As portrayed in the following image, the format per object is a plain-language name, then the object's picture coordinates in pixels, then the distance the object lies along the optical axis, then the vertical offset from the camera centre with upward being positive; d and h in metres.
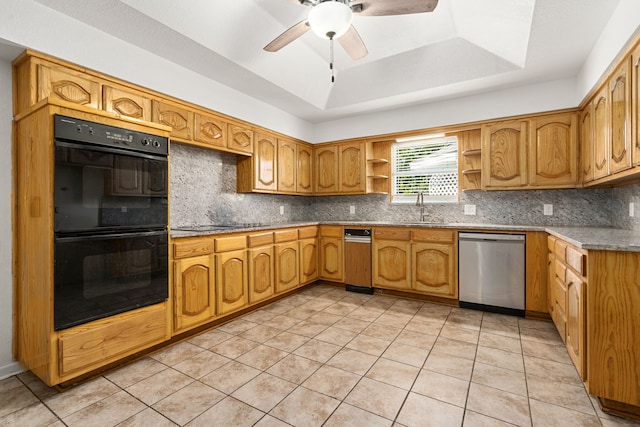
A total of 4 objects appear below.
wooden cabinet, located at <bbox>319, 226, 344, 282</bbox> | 4.28 -0.56
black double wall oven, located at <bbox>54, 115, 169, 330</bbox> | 1.88 -0.04
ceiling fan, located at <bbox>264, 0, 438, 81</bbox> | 1.83 +1.26
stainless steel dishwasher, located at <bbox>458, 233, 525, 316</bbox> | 3.14 -0.63
